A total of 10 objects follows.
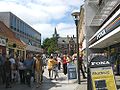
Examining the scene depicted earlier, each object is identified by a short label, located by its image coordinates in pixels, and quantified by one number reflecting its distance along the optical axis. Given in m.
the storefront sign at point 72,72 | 6.75
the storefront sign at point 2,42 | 8.21
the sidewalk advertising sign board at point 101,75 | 3.46
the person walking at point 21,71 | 6.68
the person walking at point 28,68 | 6.09
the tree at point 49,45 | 42.76
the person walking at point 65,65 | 8.85
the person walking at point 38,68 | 6.08
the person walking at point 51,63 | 7.28
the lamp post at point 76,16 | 6.71
